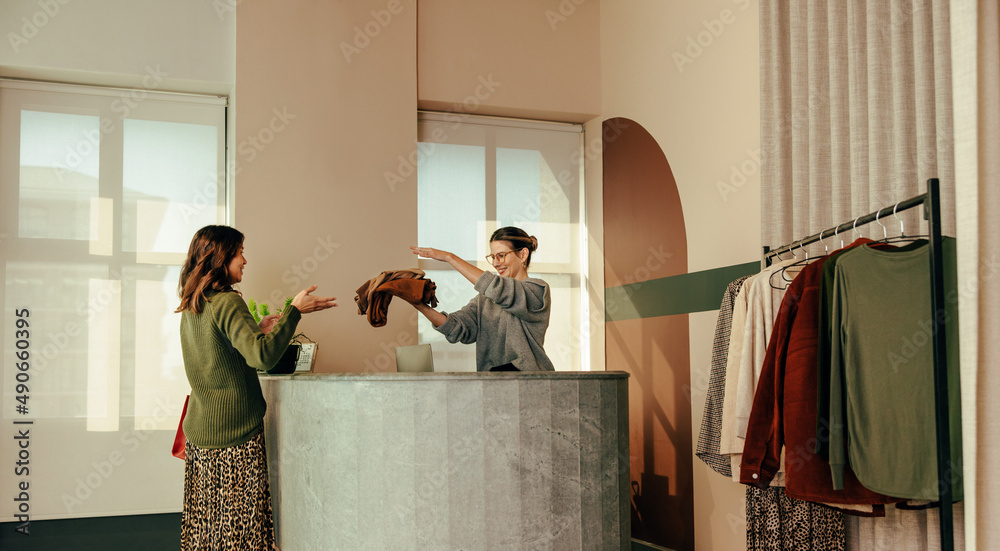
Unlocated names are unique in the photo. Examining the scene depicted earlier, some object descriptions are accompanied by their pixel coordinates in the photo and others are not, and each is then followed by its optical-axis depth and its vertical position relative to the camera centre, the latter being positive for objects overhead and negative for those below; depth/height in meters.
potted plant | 3.24 -0.18
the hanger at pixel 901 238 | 2.03 +0.20
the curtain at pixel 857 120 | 2.16 +0.62
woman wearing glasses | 3.12 -0.02
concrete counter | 2.29 -0.46
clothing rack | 1.82 -0.12
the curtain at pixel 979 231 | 1.70 +0.18
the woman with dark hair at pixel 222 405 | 2.64 -0.32
